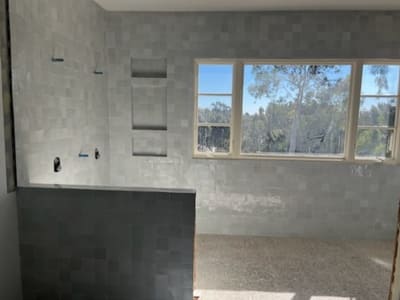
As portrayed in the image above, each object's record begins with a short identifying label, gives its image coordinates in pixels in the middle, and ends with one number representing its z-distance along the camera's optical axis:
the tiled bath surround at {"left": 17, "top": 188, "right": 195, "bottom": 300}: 1.90
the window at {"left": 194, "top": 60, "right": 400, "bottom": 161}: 3.43
